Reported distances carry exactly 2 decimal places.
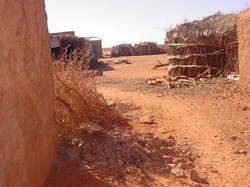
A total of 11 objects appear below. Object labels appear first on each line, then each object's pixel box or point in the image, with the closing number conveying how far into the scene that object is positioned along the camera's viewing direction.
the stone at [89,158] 3.17
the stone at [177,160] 3.25
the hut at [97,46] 19.45
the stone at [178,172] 2.99
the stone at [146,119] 4.62
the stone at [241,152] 3.44
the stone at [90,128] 3.52
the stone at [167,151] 3.46
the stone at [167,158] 3.29
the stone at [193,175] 2.92
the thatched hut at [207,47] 8.74
